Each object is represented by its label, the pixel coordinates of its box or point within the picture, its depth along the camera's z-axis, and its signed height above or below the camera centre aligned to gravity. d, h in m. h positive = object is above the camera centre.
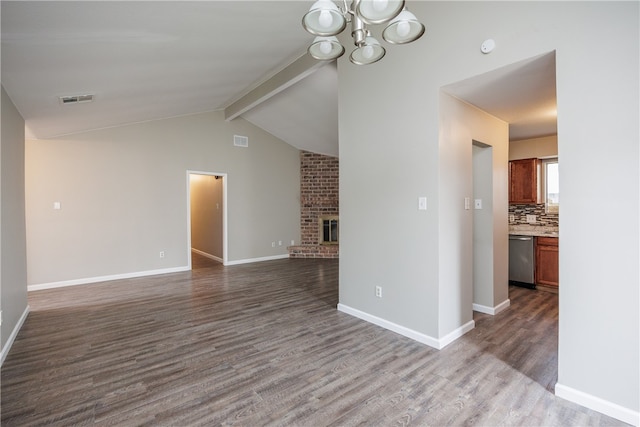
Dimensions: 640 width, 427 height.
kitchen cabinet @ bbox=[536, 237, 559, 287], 4.31 -0.76
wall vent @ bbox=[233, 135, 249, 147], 6.68 +1.57
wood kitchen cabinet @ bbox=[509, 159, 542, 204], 4.82 +0.43
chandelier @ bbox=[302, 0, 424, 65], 1.46 +1.01
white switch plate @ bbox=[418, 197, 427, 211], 2.74 +0.06
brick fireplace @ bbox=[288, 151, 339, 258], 7.73 +0.45
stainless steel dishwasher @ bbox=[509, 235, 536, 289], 4.50 -0.79
